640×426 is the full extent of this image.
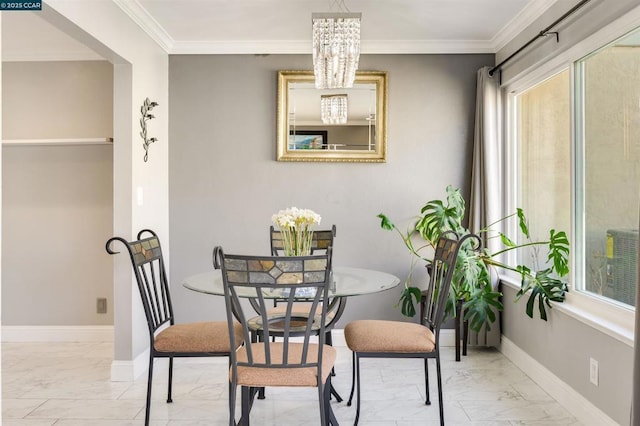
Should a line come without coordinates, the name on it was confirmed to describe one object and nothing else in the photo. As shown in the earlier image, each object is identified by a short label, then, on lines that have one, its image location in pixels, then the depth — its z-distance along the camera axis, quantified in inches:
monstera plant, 115.9
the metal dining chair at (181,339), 94.8
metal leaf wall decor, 132.8
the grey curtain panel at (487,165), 145.8
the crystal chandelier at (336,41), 100.3
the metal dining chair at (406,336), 93.7
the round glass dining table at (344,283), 86.6
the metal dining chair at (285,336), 74.2
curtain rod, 100.2
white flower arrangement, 97.3
